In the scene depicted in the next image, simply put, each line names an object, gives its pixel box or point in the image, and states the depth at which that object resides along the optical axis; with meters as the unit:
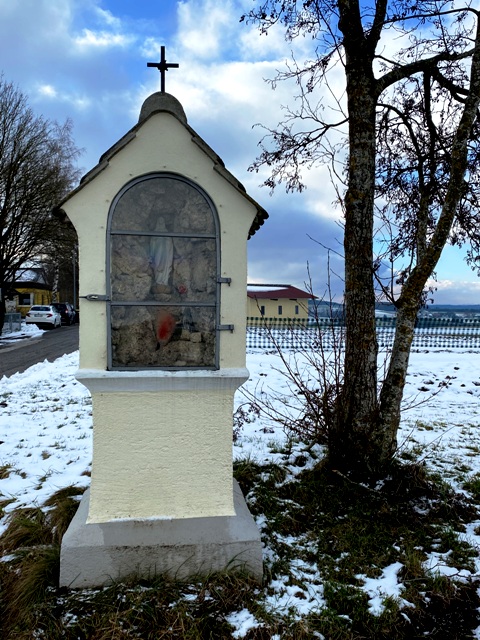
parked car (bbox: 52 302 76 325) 31.00
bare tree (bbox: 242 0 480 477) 3.71
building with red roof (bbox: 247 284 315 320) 25.46
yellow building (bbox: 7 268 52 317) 37.67
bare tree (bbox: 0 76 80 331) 18.88
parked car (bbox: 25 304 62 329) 26.03
